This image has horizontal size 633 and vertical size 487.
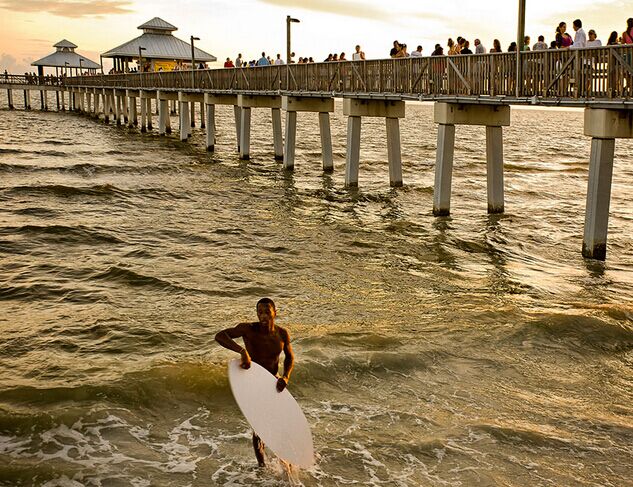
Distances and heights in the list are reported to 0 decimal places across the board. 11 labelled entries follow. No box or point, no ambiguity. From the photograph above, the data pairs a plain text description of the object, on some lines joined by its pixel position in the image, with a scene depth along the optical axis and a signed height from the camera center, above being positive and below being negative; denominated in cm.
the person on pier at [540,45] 1959 +69
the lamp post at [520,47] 1870 +61
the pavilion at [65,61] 10619 +211
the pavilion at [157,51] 8181 +255
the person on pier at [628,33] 1627 +79
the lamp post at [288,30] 3569 +195
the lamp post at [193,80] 4822 -17
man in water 748 -234
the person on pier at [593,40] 1718 +71
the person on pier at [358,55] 2862 +71
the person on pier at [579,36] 1761 +80
